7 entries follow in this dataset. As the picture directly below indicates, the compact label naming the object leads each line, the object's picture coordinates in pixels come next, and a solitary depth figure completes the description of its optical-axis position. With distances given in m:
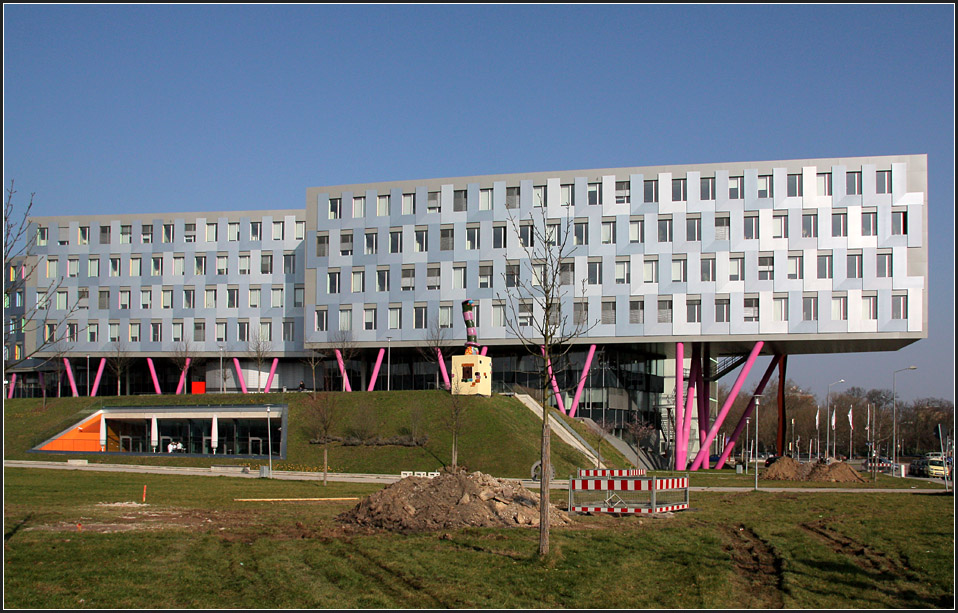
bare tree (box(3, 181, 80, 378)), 83.56
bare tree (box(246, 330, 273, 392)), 82.19
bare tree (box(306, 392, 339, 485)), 51.19
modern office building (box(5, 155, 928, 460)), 62.06
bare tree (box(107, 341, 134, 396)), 82.82
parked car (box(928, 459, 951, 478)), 62.55
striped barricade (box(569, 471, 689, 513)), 23.56
